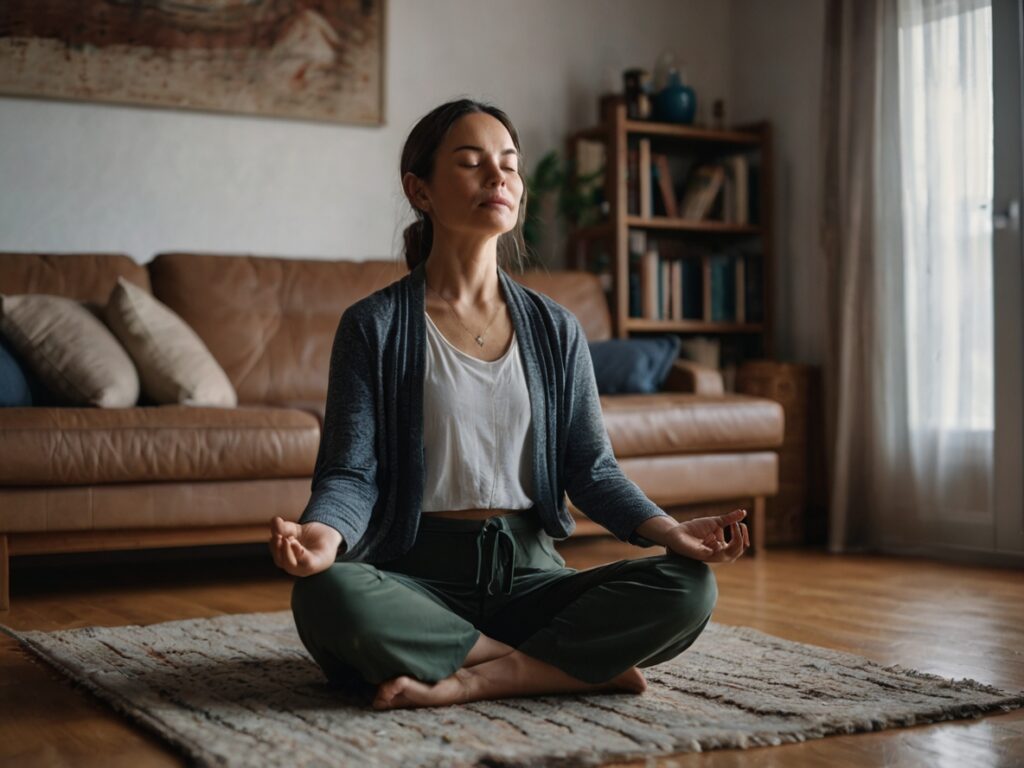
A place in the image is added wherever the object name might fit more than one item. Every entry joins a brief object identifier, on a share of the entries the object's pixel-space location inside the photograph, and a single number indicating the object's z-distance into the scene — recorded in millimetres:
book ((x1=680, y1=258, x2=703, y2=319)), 4672
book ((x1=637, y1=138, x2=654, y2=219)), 4551
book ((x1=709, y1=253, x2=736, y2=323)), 4688
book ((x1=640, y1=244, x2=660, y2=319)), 4535
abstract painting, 3873
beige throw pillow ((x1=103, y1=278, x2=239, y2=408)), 3215
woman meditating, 1685
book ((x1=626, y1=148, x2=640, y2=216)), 4547
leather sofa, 2811
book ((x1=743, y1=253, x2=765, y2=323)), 4711
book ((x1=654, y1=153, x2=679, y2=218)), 4637
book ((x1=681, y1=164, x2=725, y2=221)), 4680
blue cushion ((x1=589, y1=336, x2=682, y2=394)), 3838
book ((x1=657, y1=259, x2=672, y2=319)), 4605
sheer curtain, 3701
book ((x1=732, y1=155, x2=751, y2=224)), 4676
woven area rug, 1509
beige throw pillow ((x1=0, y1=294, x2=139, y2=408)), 3053
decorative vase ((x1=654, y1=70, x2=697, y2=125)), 4598
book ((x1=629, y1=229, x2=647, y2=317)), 4562
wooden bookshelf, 4492
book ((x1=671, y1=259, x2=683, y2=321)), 4633
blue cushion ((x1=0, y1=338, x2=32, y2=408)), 2980
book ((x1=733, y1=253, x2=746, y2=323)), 4695
